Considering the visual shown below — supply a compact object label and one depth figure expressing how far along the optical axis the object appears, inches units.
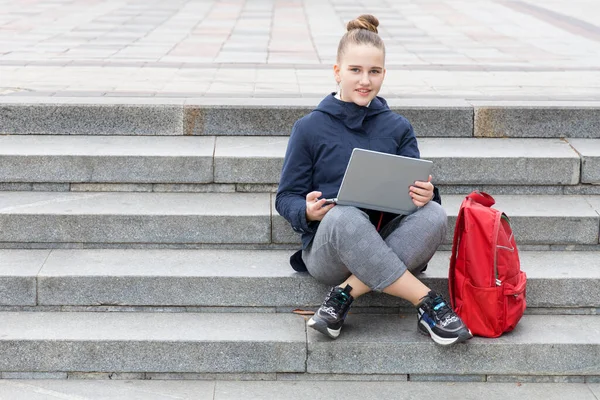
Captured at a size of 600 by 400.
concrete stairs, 150.3
